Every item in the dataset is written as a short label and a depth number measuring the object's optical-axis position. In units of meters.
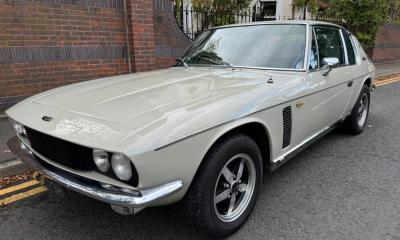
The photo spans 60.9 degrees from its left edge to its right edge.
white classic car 2.07
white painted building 19.42
